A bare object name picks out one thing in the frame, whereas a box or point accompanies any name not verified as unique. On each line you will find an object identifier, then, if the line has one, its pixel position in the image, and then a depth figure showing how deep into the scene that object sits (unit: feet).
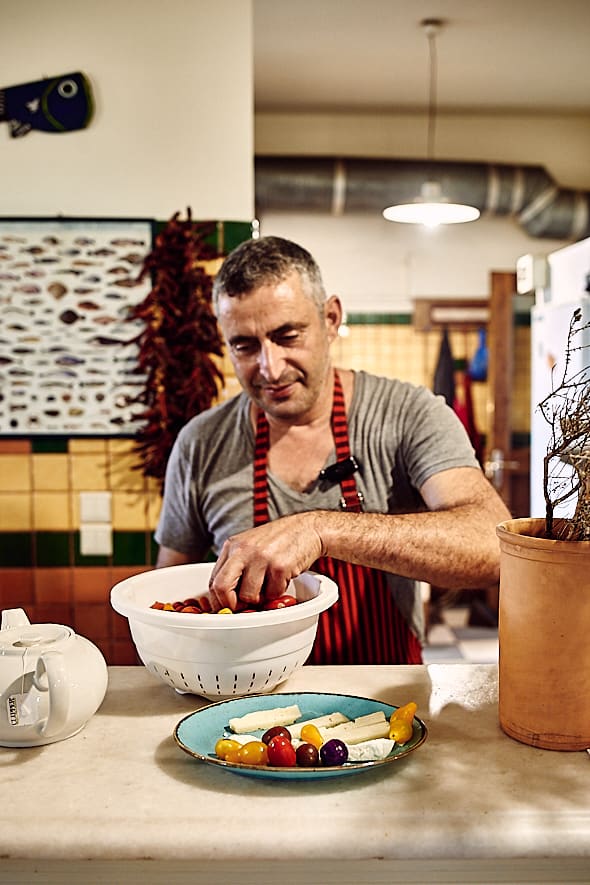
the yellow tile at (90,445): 10.12
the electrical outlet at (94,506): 10.07
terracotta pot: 3.92
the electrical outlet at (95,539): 10.06
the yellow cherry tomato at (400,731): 3.85
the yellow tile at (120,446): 10.09
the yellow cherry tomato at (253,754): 3.68
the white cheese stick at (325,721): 4.02
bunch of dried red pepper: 9.82
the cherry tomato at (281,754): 3.64
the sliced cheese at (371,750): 3.68
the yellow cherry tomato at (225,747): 3.74
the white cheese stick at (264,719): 4.05
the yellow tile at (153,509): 10.12
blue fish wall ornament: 9.64
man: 5.96
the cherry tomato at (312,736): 3.81
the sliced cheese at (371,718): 4.01
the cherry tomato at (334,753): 3.63
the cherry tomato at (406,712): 3.96
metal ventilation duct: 18.71
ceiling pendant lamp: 13.78
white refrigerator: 13.47
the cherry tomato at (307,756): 3.63
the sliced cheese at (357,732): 3.88
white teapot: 3.88
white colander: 4.29
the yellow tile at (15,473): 10.07
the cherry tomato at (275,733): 3.80
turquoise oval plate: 3.57
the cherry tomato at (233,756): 3.71
